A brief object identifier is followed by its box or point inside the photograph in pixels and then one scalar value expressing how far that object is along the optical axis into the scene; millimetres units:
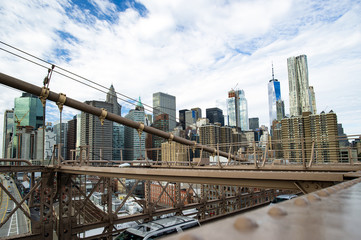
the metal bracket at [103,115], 17269
